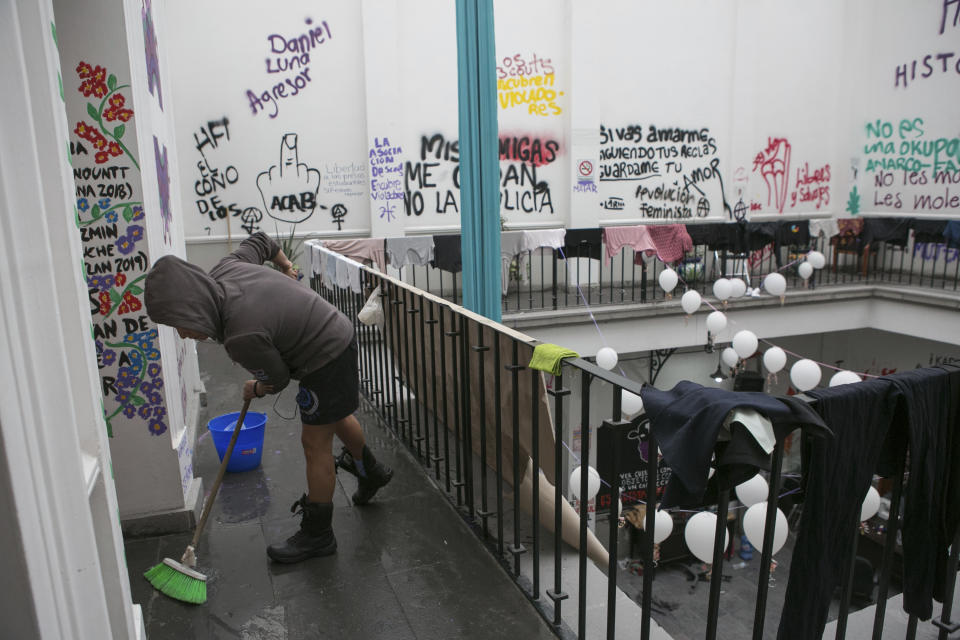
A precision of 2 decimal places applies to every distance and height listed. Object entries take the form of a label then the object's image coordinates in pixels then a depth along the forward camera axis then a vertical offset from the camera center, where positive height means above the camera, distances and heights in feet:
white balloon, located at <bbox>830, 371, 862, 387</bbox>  25.03 -7.38
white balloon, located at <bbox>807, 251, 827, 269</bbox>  38.70 -4.32
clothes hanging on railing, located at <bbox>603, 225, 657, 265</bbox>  37.58 -2.81
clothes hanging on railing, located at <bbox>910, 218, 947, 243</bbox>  40.63 -2.91
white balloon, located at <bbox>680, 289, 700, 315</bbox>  35.19 -6.03
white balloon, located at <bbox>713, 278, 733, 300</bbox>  36.14 -5.55
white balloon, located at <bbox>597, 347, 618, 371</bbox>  30.07 -7.66
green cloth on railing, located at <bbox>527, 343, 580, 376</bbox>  8.64 -2.22
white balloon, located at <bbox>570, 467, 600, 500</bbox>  14.04 -6.61
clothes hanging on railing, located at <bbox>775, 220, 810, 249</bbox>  42.04 -3.04
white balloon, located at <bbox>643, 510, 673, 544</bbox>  19.69 -10.29
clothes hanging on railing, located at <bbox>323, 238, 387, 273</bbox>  31.09 -2.63
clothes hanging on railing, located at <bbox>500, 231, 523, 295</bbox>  34.99 -2.78
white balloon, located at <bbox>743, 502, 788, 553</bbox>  18.02 -9.29
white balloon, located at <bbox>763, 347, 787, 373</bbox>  32.07 -8.41
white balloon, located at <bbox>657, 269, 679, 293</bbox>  36.37 -5.00
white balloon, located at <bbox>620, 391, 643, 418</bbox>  13.34 -5.46
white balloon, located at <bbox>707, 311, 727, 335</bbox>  34.35 -6.94
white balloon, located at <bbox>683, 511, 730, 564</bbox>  18.19 -9.58
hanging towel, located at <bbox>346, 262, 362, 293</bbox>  19.26 -2.42
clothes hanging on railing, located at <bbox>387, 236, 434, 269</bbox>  32.78 -2.85
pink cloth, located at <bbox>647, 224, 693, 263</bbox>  38.37 -3.06
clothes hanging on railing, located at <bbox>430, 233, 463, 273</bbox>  33.81 -3.09
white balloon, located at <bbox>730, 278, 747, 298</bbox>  37.19 -5.63
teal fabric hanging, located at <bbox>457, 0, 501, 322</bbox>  17.44 +0.93
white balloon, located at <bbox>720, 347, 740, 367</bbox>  36.04 -9.34
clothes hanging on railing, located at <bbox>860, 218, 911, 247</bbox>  43.42 -3.13
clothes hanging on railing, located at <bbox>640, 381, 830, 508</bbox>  5.90 -2.20
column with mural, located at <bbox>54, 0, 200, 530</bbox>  11.02 -0.72
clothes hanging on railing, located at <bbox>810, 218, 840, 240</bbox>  43.42 -2.80
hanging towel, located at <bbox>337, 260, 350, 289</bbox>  20.52 -2.51
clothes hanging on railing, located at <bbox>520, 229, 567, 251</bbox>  35.50 -2.59
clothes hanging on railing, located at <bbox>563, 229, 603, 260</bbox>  37.22 -3.02
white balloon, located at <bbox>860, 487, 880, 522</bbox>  12.07 -7.01
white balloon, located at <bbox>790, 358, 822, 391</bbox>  28.14 -8.02
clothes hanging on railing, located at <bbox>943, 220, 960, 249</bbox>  38.93 -2.99
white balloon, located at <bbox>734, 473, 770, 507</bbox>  19.65 -9.31
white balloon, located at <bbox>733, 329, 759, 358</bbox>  31.81 -7.57
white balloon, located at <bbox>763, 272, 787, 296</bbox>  37.91 -5.64
